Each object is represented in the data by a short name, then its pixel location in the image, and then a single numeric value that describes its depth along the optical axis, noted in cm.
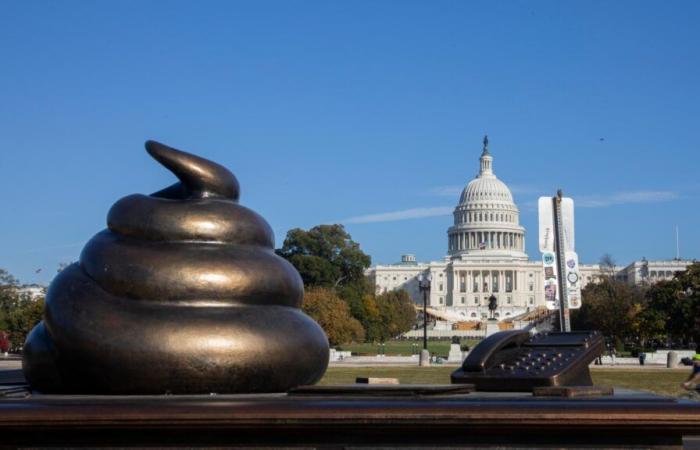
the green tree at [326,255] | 8412
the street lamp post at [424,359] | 4228
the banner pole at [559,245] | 1602
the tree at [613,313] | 6082
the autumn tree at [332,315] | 5719
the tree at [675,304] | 5322
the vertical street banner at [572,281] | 1648
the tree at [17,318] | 5062
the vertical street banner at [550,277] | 1630
